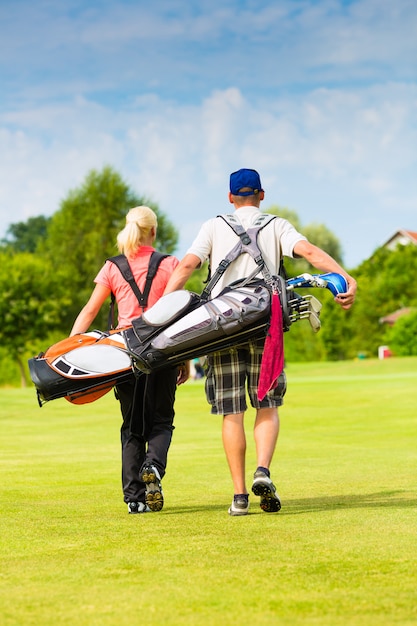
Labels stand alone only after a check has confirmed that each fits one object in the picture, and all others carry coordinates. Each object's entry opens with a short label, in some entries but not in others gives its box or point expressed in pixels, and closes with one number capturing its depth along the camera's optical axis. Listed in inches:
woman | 461.1
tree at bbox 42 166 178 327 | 4842.4
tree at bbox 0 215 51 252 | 7635.3
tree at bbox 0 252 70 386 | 3966.4
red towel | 405.1
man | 426.5
